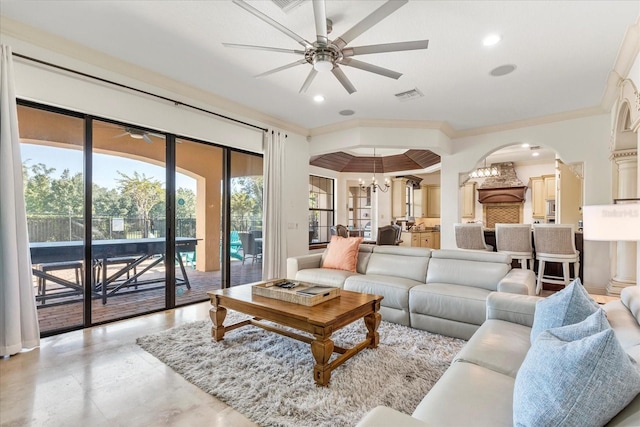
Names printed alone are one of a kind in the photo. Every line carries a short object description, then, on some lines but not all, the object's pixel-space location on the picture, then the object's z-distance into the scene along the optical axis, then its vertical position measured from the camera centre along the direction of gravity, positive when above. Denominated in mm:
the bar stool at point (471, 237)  4781 -385
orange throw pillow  4008 -558
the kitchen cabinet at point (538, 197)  7816 +393
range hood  7980 +666
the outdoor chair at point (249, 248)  4992 -578
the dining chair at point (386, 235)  6238 -455
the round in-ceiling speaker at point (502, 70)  3303 +1577
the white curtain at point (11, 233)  2551 -161
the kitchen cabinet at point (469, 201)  8852 +332
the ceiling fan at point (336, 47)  1912 +1246
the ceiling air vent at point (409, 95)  3972 +1570
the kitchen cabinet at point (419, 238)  7961 -685
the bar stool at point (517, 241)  4426 -430
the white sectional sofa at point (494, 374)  1006 -758
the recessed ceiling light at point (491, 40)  2758 +1585
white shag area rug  1875 -1185
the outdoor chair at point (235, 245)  4738 -507
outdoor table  3058 -459
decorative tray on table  2526 -688
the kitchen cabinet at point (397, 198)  8797 +424
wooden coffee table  2121 -803
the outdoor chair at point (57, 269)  3053 -586
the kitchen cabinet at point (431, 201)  9477 +362
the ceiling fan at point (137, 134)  3613 +959
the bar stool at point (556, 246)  4113 -464
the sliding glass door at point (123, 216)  3062 -35
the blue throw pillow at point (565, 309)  1497 -489
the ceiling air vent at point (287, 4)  2297 +1585
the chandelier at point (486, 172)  7711 +1026
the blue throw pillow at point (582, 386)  861 -505
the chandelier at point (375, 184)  8211 +766
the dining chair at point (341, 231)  6903 -412
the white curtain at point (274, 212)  4902 +16
